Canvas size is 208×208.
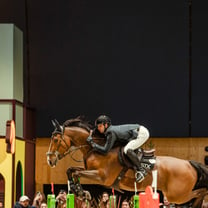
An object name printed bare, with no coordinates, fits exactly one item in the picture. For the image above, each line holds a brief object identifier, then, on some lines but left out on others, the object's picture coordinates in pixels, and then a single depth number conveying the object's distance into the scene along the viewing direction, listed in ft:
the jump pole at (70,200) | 59.62
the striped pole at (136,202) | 64.13
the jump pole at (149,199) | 51.38
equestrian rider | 65.51
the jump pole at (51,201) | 62.39
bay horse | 66.54
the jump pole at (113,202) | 82.17
